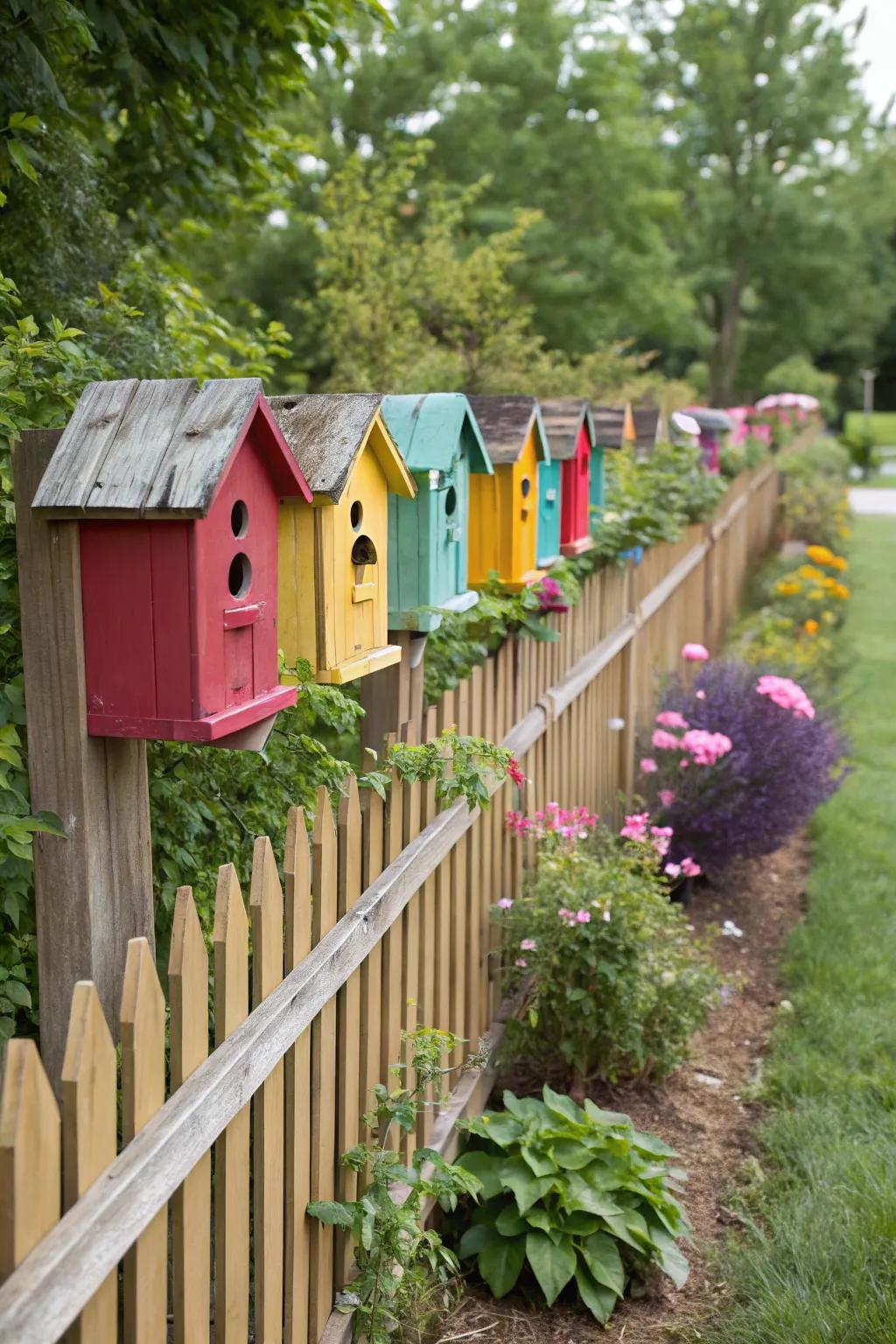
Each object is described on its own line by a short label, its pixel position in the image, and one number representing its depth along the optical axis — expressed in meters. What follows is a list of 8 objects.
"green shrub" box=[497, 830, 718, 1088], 3.65
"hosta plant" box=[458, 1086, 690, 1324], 2.94
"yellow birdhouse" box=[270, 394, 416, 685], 2.23
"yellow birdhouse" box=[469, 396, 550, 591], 3.33
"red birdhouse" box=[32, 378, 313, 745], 1.69
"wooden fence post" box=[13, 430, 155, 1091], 1.75
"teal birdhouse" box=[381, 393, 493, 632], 2.74
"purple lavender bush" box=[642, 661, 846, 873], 5.60
